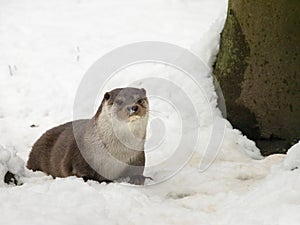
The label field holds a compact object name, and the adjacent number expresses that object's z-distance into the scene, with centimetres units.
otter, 666
